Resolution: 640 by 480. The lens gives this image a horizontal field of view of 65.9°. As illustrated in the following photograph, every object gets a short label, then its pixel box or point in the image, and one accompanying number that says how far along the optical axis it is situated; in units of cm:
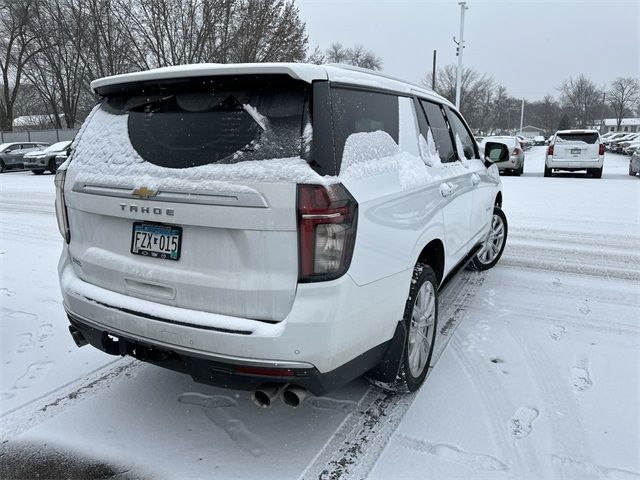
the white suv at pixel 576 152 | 1712
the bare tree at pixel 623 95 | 8994
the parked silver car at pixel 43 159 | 2198
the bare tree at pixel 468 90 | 5991
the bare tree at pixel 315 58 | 2794
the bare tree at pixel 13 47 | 3775
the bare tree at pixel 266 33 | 2556
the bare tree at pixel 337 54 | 5694
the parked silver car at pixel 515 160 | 1855
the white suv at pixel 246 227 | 213
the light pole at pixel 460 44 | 3071
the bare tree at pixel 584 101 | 8856
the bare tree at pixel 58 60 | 3512
